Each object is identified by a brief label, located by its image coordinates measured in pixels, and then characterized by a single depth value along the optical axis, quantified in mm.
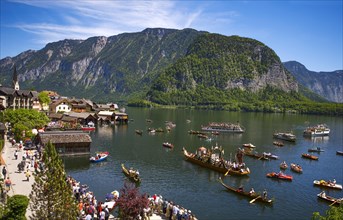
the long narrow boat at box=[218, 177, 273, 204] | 55497
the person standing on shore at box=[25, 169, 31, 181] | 52438
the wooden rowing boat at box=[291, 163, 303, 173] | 79125
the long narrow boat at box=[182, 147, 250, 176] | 71438
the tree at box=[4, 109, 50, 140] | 84062
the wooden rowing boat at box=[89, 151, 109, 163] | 74875
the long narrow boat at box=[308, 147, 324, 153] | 110062
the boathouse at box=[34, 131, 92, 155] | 75306
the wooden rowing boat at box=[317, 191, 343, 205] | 56812
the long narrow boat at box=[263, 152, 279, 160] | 93744
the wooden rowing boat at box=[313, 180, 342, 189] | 66125
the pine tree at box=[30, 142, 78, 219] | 31219
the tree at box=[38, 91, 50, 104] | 157375
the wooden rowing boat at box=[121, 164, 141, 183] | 62500
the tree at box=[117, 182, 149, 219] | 33688
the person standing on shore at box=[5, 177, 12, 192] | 47103
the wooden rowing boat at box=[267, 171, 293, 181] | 70750
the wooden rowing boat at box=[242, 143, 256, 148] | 109119
